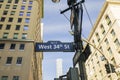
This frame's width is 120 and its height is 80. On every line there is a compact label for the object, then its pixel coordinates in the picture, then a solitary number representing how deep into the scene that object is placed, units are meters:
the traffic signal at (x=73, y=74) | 2.95
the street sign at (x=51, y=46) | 5.59
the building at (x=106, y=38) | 29.03
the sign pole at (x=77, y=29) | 3.16
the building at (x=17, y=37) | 32.89
